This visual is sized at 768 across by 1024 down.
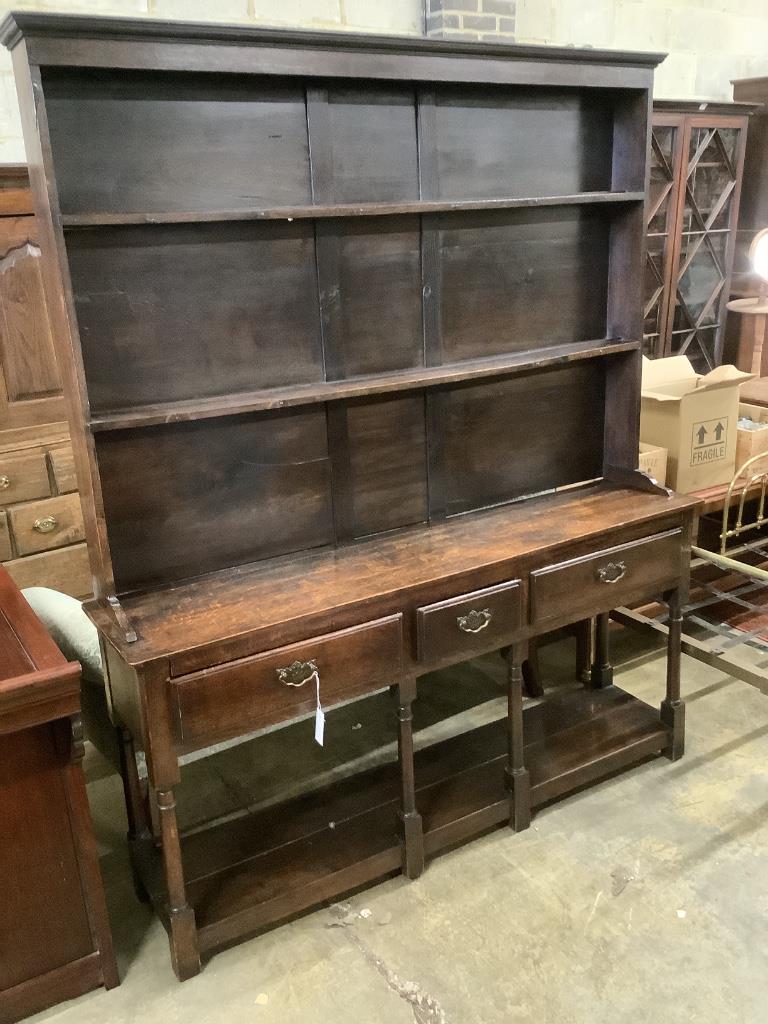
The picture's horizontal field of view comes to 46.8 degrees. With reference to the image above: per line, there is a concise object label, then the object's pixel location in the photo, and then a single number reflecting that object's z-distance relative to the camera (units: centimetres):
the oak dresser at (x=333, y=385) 183
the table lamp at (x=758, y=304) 311
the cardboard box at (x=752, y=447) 333
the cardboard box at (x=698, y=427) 311
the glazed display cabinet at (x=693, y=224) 366
